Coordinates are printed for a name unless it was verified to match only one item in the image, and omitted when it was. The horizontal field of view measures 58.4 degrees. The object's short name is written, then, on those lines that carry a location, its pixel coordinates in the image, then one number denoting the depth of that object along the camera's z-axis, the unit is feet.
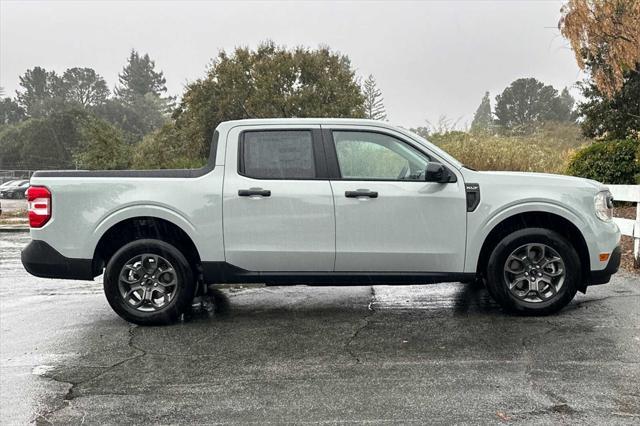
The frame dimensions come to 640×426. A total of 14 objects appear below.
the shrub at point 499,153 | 53.93
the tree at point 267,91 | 100.94
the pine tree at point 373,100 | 134.62
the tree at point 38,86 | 419.13
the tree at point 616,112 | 68.49
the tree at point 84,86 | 424.87
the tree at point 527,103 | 321.52
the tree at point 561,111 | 314.80
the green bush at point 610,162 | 48.52
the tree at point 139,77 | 469.16
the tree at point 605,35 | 46.42
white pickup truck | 17.39
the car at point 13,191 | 134.00
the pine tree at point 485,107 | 421.32
